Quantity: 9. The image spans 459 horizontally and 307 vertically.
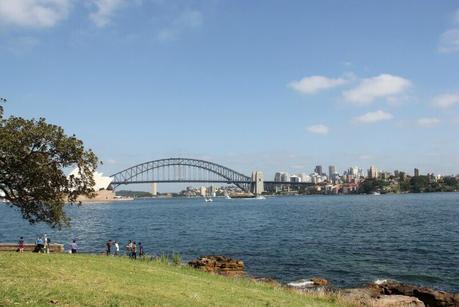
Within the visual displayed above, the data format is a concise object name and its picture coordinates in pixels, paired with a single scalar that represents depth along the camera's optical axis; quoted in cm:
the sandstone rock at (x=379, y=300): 2397
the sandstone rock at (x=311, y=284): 3019
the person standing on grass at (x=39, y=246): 3315
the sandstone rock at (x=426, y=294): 2538
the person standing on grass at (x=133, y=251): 3521
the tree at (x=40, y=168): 2364
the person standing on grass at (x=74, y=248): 3588
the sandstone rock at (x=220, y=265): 3525
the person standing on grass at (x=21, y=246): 3270
